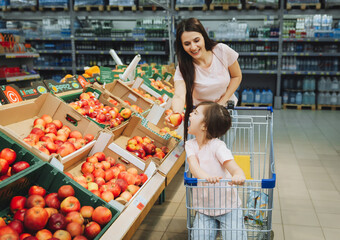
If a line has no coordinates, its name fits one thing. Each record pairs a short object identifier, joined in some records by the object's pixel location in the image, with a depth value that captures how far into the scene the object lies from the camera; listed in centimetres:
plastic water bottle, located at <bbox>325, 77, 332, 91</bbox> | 837
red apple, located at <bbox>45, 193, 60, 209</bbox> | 178
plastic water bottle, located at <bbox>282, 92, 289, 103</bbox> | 867
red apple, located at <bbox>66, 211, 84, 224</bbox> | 171
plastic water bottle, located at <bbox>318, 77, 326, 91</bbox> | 841
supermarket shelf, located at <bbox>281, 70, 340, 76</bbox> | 826
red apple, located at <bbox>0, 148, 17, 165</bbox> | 188
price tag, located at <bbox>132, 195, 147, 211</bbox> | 202
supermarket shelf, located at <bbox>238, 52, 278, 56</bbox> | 848
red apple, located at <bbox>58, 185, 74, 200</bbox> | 181
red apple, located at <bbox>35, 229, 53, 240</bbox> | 156
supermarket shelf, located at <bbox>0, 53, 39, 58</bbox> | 668
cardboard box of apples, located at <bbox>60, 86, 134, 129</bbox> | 312
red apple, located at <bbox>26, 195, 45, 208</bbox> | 173
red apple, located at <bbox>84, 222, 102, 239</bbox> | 170
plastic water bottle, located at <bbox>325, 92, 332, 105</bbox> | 834
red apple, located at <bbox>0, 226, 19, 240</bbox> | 145
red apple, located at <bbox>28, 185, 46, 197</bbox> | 182
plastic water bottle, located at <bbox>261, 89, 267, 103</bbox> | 876
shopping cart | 169
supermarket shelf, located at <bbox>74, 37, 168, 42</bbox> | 879
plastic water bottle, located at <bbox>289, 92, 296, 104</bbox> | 865
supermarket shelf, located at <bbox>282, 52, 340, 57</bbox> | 817
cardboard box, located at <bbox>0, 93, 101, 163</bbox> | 247
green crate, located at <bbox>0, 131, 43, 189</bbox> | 190
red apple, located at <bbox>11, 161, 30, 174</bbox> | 185
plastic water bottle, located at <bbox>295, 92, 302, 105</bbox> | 854
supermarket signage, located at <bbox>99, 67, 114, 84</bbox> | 416
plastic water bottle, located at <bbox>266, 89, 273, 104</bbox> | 873
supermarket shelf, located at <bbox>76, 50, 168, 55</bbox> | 893
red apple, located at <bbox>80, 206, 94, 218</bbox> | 179
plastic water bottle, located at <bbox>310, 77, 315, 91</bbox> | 859
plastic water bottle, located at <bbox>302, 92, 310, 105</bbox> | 851
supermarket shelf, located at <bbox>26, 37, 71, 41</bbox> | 923
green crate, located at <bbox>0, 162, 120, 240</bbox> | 177
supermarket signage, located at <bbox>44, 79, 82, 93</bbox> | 322
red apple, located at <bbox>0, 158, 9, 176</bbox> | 182
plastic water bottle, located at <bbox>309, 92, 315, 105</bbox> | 846
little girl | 180
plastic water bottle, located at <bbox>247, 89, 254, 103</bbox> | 876
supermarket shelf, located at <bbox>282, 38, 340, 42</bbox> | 814
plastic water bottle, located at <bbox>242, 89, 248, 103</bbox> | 877
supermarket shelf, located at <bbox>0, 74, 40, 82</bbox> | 672
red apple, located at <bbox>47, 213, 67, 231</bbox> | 163
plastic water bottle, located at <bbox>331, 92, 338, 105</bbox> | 823
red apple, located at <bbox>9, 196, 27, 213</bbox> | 173
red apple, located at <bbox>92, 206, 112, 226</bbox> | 176
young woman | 235
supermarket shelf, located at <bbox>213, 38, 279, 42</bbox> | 838
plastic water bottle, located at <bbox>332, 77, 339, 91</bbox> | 828
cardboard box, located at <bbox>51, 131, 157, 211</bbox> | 254
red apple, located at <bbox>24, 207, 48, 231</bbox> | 158
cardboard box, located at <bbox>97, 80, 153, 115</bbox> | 386
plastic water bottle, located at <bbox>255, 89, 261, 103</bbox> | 870
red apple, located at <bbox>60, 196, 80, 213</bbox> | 175
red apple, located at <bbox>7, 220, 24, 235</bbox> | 157
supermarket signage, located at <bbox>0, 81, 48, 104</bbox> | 264
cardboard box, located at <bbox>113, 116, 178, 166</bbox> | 313
